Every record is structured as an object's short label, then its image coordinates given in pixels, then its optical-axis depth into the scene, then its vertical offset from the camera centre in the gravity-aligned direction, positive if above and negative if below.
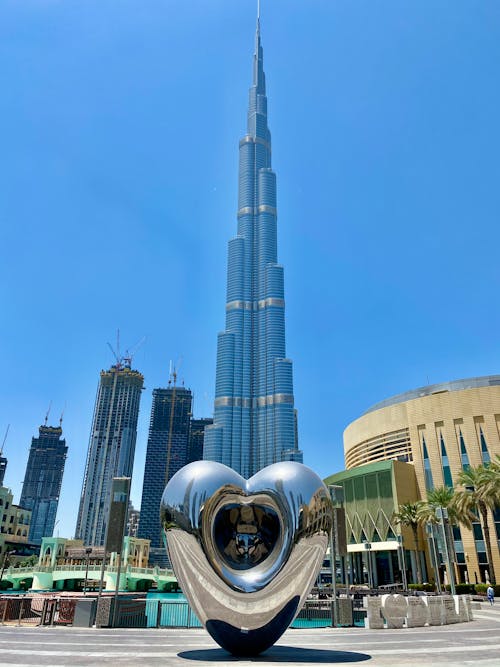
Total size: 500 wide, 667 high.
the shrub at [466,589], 44.83 -1.16
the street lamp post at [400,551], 60.10 +2.58
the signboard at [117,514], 18.69 +2.00
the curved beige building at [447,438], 58.91 +16.35
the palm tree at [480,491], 44.88 +7.05
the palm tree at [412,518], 58.75 +6.07
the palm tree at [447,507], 49.06 +6.29
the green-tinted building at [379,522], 63.75 +6.33
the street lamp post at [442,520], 28.26 +2.72
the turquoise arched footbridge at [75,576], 71.12 -0.59
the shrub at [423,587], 51.78 -1.21
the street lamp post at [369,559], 66.19 +1.85
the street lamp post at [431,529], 32.81 +2.86
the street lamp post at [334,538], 20.40 +1.39
